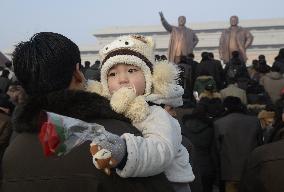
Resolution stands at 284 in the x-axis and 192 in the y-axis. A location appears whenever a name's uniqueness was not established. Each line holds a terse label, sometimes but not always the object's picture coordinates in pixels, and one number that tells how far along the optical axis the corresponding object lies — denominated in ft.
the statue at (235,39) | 46.83
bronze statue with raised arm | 48.29
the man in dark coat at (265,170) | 9.64
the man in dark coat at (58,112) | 5.78
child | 5.84
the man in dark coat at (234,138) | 22.54
